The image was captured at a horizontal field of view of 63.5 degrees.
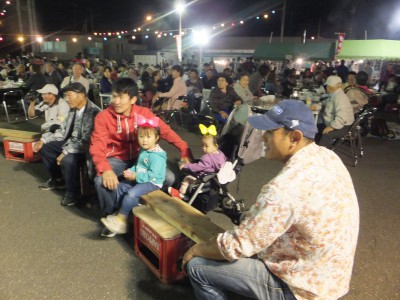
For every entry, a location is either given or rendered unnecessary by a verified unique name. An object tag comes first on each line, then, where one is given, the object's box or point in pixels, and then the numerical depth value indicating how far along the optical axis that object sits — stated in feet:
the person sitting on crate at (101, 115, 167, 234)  10.71
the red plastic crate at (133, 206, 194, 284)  8.80
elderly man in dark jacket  13.41
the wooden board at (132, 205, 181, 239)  8.78
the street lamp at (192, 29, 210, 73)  57.56
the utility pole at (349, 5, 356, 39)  94.30
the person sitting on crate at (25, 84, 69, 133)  16.61
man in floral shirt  5.01
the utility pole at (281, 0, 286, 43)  73.41
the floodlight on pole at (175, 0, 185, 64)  45.50
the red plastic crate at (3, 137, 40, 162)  19.03
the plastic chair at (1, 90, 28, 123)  31.75
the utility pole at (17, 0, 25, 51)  91.98
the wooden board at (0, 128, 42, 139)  19.43
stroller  12.01
